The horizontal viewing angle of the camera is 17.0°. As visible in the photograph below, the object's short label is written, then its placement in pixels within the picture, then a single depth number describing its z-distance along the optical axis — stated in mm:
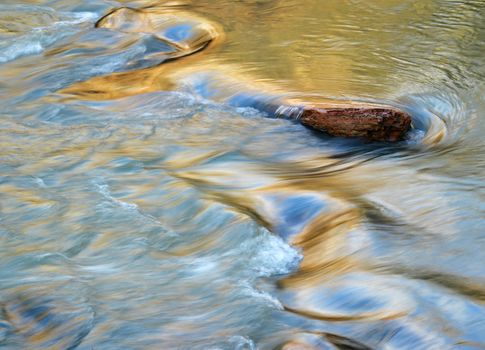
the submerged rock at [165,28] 12569
